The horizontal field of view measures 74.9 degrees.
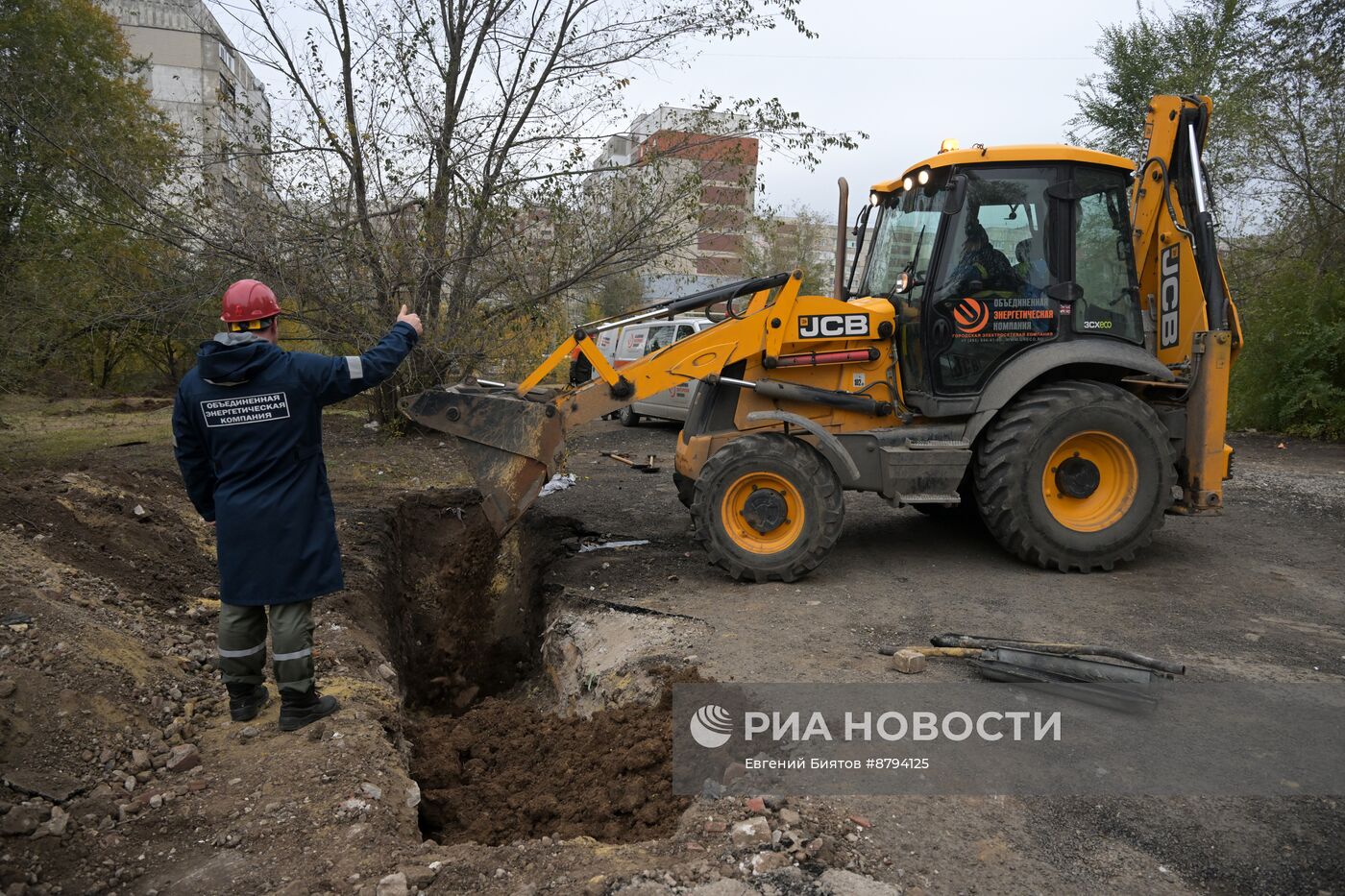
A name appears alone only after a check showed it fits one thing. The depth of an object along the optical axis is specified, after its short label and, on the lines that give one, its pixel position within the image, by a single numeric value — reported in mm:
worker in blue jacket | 3809
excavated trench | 3639
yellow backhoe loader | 6031
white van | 14344
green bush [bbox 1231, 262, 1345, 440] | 12812
